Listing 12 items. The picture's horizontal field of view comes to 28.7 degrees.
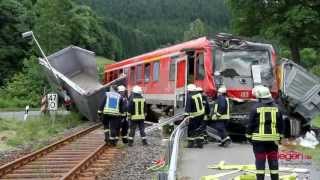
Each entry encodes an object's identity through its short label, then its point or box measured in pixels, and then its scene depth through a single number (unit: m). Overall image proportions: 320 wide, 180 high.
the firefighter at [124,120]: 16.77
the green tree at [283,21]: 34.25
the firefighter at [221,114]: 16.20
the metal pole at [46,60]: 25.68
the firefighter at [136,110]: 16.53
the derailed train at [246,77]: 17.66
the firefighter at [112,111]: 16.36
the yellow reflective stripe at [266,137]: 9.48
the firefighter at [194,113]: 15.66
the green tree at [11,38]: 67.50
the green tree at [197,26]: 93.44
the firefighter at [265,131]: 9.50
